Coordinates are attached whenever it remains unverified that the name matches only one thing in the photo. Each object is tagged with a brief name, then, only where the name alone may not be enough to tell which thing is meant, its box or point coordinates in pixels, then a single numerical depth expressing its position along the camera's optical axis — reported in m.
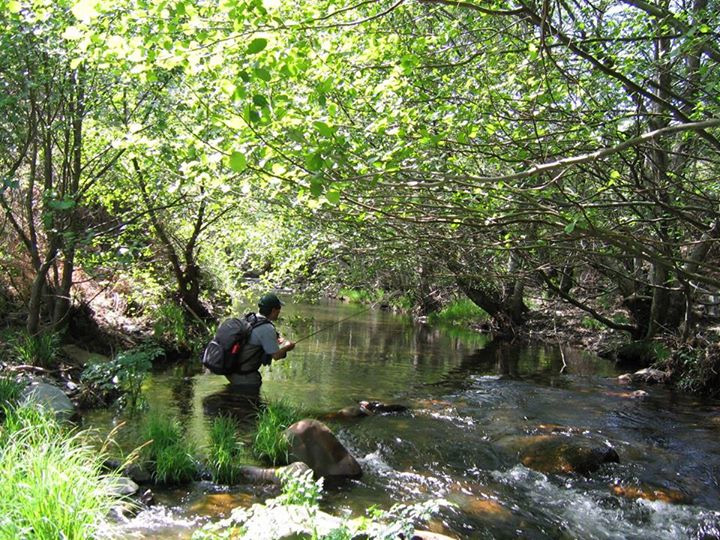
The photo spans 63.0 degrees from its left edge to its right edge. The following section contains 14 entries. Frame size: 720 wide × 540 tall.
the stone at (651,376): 13.43
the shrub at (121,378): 8.43
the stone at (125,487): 5.23
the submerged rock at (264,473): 5.98
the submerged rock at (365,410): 9.05
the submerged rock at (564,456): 7.29
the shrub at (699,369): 12.22
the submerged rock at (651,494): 6.60
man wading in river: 8.62
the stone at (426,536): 4.63
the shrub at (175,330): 13.13
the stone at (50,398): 6.88
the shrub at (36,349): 8.86
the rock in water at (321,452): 6.49
